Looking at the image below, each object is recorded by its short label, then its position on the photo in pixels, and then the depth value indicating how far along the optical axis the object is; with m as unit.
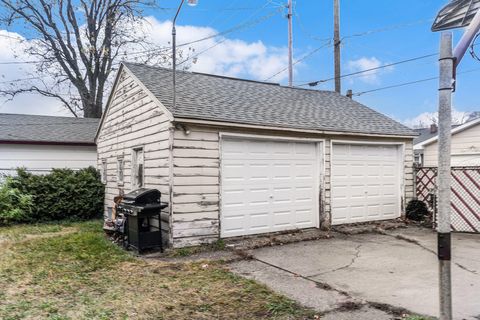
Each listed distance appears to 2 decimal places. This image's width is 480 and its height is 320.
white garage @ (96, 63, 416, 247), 7.21
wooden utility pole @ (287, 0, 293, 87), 17.89
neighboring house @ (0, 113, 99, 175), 13.13
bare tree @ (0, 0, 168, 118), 21.02
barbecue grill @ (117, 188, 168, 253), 6.86
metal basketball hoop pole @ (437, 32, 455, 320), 2.93
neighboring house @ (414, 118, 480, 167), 13.09
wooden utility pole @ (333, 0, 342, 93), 15.27
